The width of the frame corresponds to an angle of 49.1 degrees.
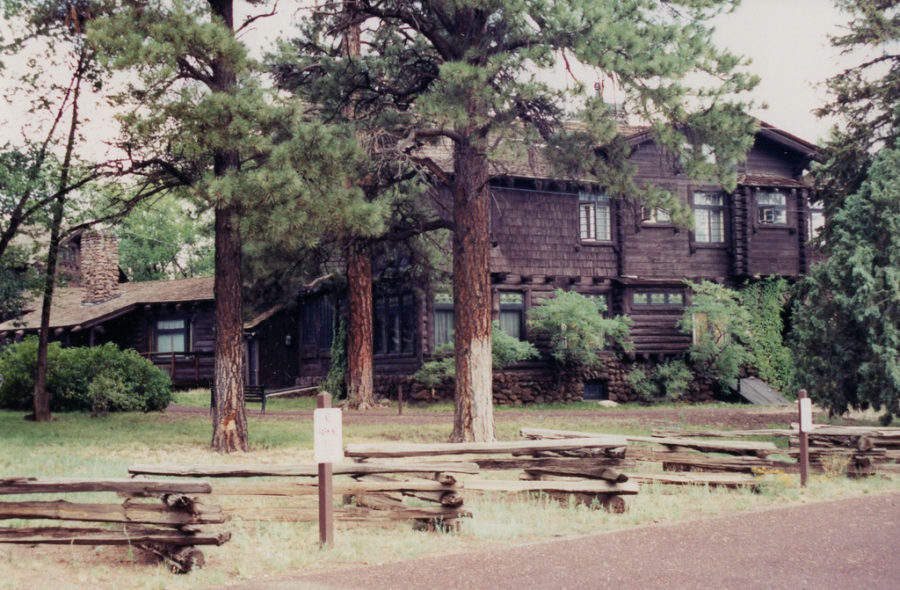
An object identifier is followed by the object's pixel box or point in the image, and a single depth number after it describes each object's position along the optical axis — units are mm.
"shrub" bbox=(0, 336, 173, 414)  24703
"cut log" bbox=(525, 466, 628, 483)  10508
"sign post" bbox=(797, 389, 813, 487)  12305
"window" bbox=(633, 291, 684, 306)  31375
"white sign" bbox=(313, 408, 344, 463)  8305
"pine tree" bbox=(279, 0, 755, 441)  15234
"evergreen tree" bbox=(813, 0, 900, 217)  21766
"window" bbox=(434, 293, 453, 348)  29500
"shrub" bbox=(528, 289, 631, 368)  28828
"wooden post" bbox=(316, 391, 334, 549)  8414
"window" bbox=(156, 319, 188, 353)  38250
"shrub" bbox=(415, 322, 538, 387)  27922
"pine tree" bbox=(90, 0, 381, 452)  14711
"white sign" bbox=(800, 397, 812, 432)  12305
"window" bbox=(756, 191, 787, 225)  32500
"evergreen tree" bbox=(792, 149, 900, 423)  18047
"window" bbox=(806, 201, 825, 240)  33375
